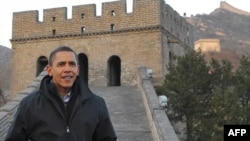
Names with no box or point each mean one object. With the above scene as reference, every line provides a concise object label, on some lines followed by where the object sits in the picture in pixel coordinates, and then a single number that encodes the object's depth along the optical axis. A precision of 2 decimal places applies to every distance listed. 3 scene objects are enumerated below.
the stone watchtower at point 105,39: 19.20
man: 2.57
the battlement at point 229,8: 109.31
